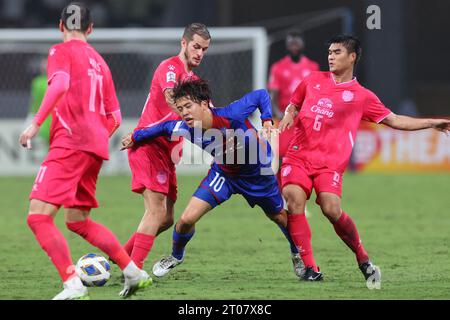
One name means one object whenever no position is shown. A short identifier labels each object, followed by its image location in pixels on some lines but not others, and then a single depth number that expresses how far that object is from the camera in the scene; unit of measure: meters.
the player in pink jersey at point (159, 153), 16.08
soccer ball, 15.46
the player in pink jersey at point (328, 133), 16.06
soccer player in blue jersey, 15.29
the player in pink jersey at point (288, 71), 29.28
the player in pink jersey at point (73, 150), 13.68
